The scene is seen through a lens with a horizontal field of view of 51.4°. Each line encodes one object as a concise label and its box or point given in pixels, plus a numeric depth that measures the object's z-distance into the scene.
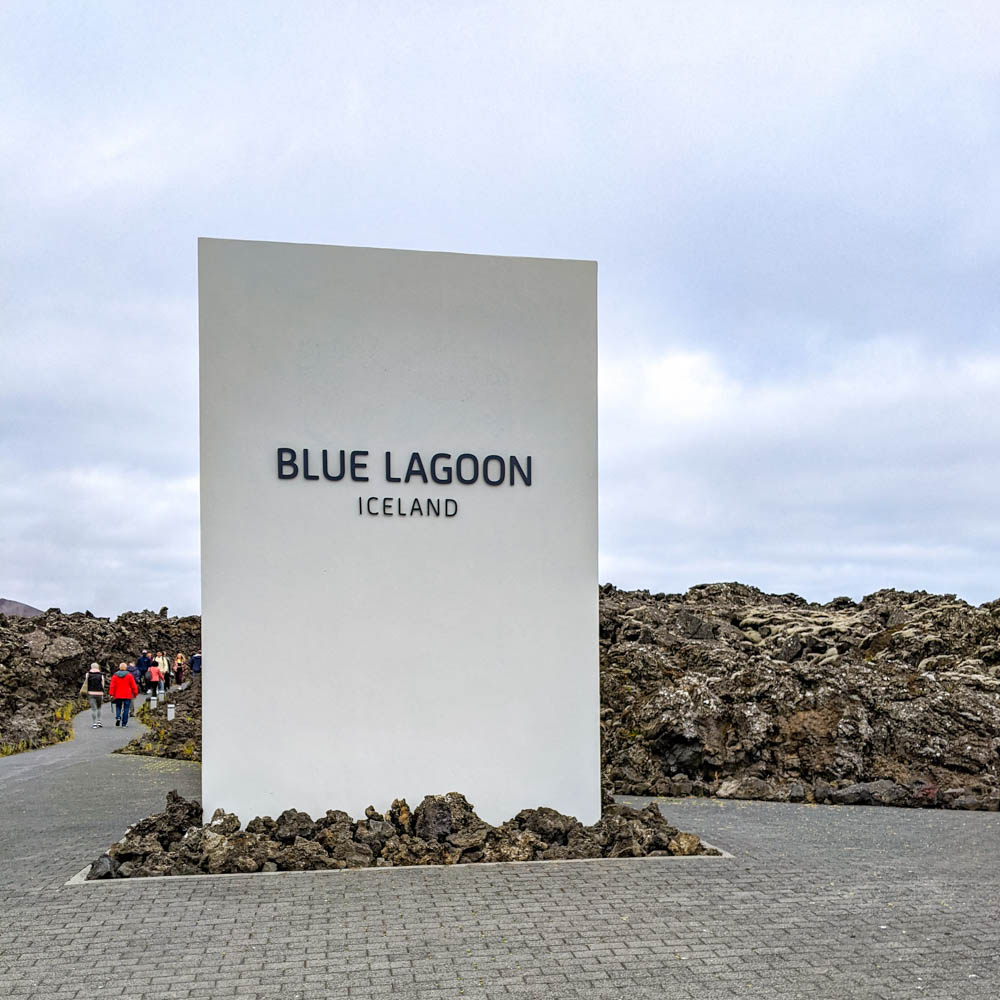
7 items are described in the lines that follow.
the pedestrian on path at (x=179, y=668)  39.47
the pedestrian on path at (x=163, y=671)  33.62
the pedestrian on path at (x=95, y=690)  25.31
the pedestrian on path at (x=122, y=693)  24.75
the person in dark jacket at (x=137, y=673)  33.73
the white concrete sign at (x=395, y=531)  9.40
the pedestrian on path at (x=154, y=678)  30.47
